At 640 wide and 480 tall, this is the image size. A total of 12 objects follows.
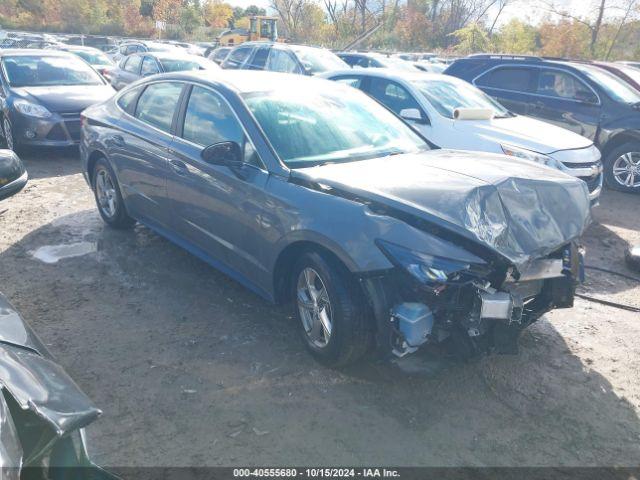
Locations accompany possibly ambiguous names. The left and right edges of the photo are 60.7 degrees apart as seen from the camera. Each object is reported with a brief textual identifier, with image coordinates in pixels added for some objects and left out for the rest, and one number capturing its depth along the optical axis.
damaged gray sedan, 3.04
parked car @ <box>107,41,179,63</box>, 18.65
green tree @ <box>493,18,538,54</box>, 33.12
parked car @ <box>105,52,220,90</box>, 12.82
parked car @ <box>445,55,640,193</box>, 8.44
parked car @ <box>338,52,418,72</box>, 14.48
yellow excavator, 29.57
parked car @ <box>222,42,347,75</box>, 12.45
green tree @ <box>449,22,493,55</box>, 35.03
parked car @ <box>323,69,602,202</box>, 6.68
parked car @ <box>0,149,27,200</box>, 3.98
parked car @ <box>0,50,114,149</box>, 8.42
